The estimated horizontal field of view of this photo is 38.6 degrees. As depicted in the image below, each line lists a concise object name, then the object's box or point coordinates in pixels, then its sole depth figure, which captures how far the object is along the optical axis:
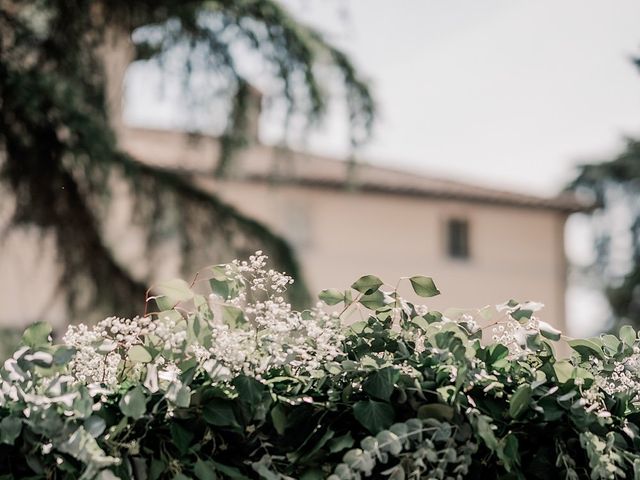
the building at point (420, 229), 24.86
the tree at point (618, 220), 20.75
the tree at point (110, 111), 6.85
